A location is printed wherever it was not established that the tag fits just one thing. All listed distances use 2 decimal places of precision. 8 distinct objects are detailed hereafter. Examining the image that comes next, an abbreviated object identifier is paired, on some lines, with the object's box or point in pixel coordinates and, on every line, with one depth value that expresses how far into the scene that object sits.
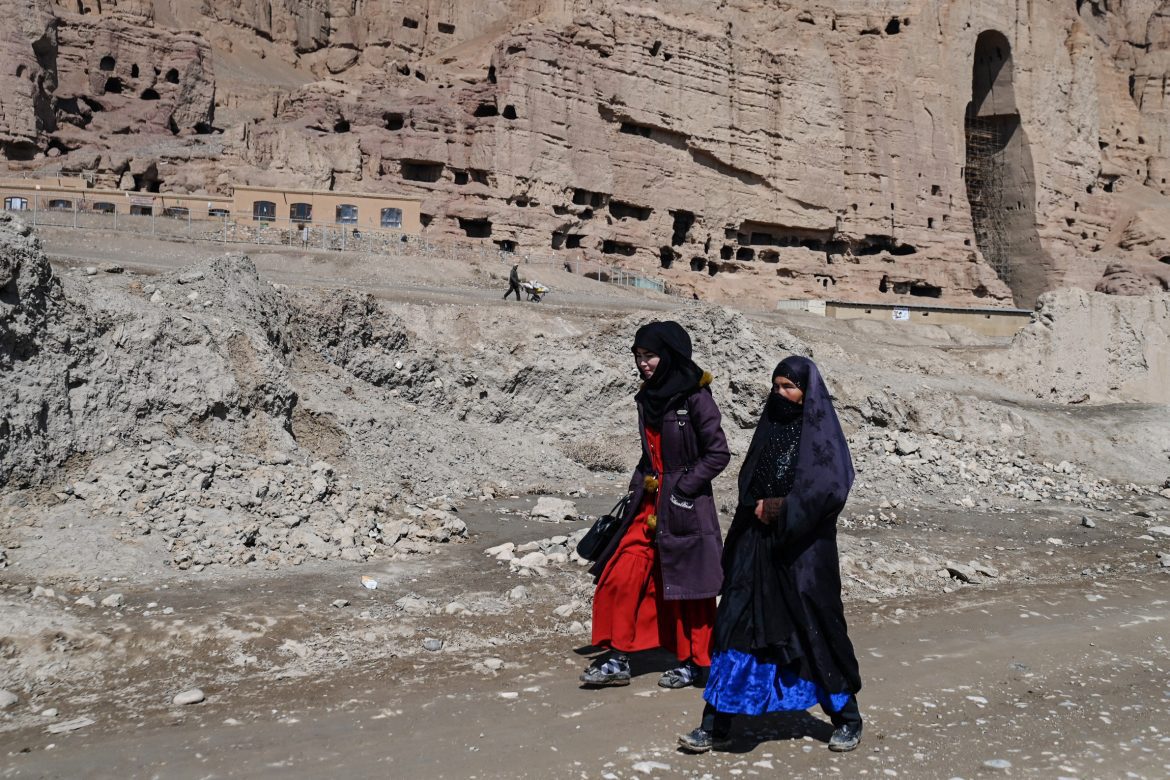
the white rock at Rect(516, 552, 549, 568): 7.95
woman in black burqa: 4.63
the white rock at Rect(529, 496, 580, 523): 10.15
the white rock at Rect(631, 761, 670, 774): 4.36
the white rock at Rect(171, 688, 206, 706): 5.05
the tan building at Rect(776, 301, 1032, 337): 35.34
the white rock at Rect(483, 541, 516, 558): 8.32
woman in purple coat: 5.28
